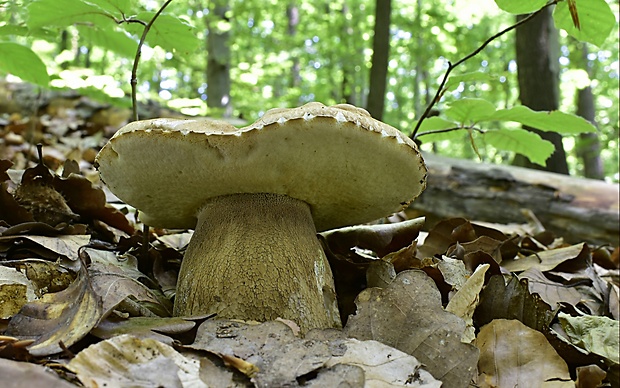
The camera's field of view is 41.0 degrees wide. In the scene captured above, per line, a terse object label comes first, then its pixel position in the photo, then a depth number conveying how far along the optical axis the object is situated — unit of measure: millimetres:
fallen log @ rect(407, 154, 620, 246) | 689
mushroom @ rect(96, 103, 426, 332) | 321
